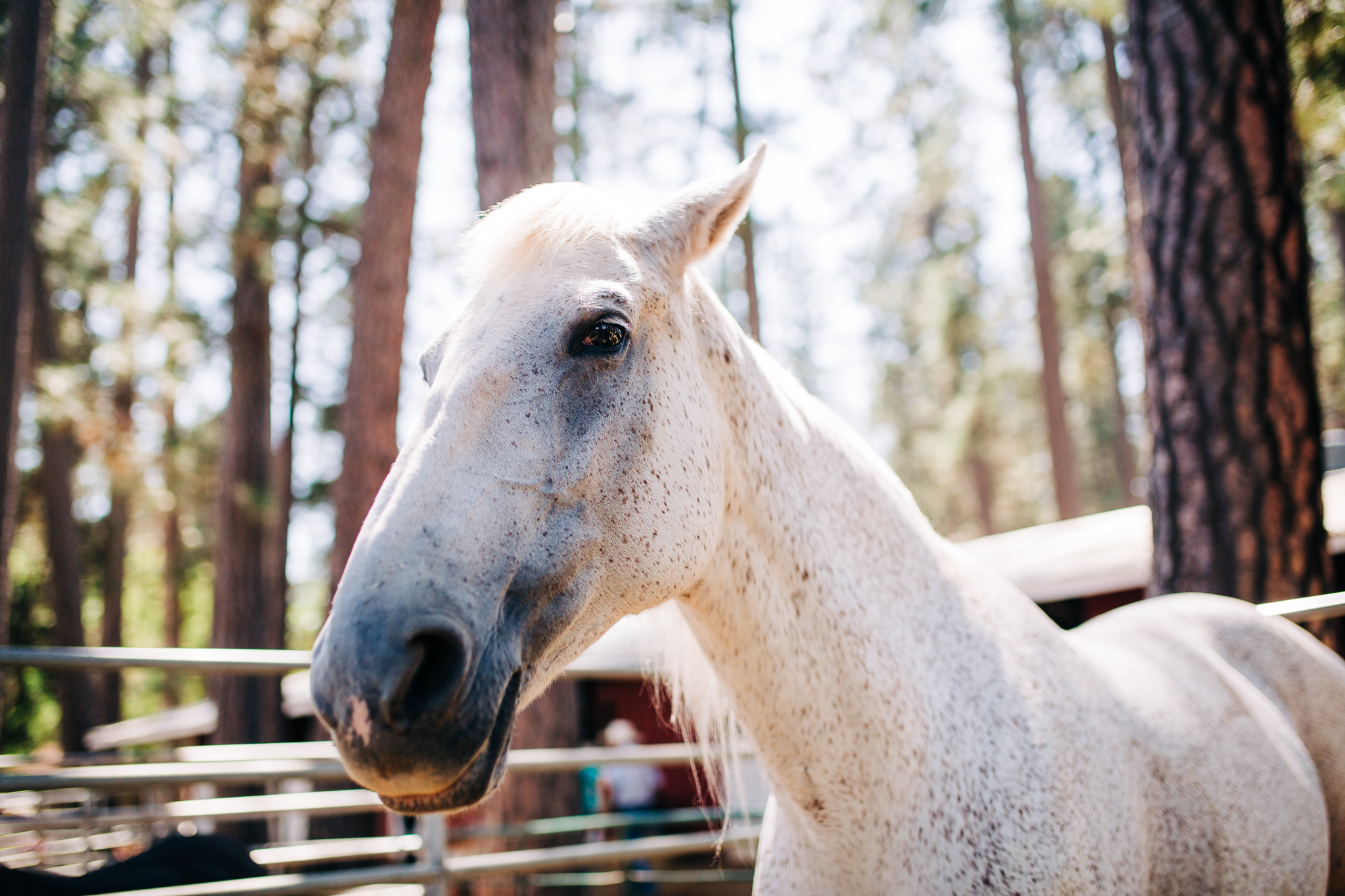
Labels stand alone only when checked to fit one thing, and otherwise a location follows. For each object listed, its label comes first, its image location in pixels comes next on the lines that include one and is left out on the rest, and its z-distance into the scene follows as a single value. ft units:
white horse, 3.68
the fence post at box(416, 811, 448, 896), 9.53
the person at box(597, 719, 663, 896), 23.82
